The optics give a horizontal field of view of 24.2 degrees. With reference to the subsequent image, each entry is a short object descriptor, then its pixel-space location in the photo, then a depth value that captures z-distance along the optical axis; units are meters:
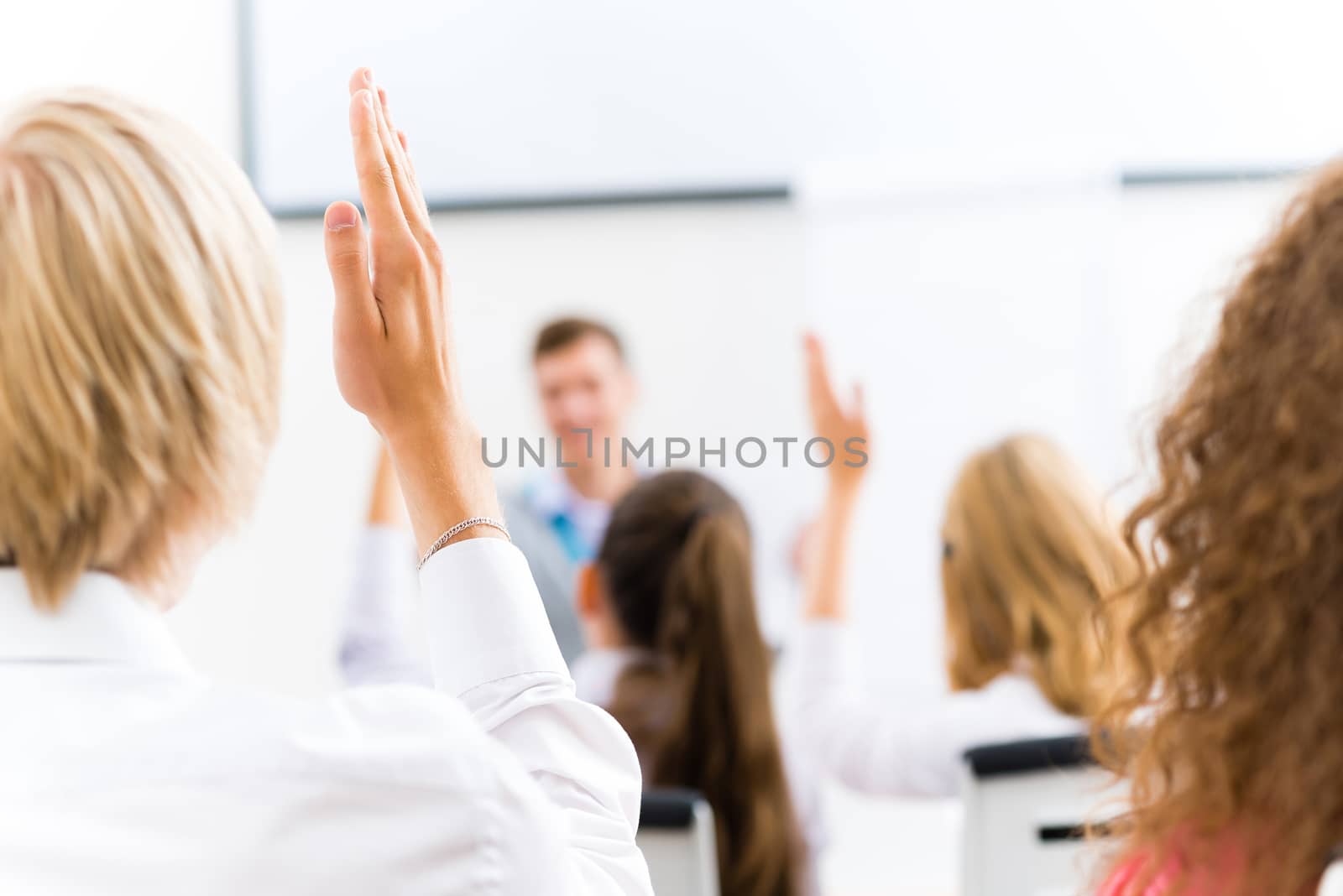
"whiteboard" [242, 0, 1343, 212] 4.10
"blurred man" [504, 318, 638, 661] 4.19
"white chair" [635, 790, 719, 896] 2.67
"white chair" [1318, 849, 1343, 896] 1.92
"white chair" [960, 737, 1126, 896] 2.74
